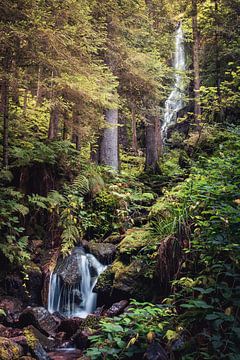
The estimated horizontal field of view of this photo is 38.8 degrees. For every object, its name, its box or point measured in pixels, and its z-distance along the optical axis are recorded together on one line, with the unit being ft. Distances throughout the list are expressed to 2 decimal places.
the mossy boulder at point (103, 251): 26.89
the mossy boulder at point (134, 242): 23.95
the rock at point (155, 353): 11.89
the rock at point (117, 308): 20.27
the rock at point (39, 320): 20.61
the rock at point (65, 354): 17.92
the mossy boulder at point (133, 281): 20.44
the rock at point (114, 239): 29.58
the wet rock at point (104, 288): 23.09
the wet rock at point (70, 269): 24.99
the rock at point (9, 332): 19.01
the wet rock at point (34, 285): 24.62
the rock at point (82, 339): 18.56
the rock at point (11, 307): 21.63
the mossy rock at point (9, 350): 15.49
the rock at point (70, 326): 20.75
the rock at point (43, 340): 19.02
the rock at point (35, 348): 17.15
